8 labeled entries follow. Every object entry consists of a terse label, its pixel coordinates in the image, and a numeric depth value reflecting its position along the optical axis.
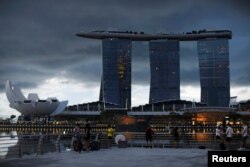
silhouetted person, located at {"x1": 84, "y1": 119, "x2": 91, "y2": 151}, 23.80
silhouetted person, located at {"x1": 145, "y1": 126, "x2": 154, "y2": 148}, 30.73
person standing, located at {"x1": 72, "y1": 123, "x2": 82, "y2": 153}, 23.50
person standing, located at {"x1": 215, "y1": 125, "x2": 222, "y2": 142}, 23.90
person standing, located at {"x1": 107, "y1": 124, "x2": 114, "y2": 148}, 28.06
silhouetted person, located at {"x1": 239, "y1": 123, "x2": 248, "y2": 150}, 22.12
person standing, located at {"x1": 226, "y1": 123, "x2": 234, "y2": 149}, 23.03
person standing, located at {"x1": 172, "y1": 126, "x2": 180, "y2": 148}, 31.95
